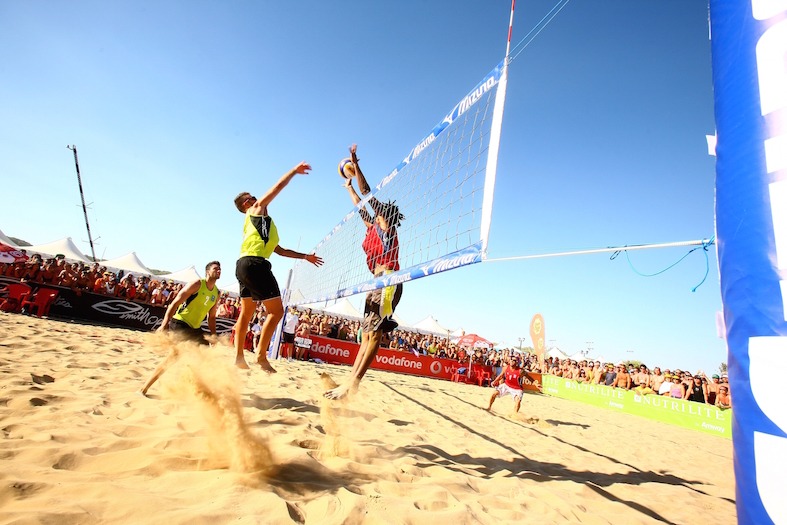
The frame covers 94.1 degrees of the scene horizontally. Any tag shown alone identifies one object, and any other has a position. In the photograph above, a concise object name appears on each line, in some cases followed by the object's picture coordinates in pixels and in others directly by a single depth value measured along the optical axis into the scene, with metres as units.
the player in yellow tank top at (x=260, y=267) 3.34
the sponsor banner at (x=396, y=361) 12.39
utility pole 33.57
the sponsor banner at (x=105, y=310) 9.97
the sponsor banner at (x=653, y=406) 10.27
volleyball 4.15
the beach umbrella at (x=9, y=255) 11.44
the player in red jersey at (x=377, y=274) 3.25
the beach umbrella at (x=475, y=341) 24.05
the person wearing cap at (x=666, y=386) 12.29
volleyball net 2.44
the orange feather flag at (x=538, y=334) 17.09
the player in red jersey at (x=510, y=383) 7.43
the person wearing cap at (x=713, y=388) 11.33
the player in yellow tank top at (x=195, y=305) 3.76
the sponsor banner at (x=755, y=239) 1.06
